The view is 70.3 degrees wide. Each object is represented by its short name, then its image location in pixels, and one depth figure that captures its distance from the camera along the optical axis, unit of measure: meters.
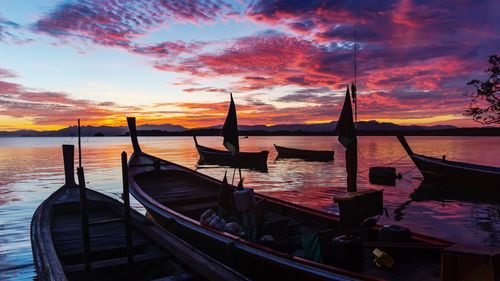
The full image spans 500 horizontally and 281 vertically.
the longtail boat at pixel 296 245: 6.71
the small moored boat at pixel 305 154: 57.31
